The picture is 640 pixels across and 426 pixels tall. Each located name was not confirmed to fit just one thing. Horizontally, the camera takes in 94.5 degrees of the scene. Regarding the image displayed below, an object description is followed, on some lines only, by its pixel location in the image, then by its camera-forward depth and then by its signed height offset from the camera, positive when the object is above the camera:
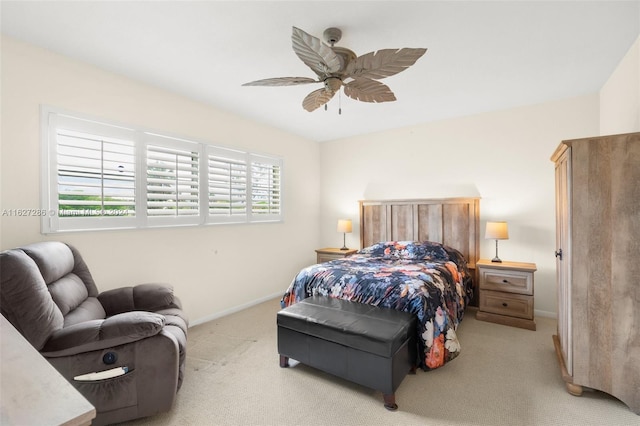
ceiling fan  1.71 +0.94
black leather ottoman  1.94 -0.91
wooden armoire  1.81 -0.34
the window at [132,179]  2.42 +0.35
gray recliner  1.63 -0.73
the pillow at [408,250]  3.57 -0.48
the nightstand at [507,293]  3.16 -0.90
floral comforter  2.30 -0.67
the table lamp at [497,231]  3.39 -0.22
